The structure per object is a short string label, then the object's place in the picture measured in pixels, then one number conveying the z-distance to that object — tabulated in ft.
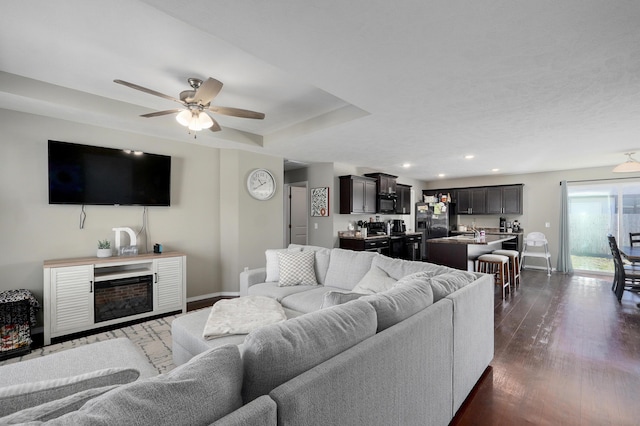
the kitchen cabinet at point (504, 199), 23.79
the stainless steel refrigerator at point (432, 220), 25.11
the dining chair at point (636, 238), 19.03
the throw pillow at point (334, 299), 5.18
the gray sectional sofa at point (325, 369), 2.33
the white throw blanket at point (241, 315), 6.63
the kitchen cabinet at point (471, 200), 25.38
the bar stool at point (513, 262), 17.56
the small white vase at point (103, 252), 11.34
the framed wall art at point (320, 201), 19.71
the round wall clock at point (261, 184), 15.96
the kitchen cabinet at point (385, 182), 21.86
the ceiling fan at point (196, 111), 8.66
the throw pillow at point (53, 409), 2.07
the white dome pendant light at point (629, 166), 16.32
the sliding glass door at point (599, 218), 19.89
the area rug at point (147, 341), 8.51
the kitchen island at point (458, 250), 16.07
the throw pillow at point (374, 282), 8.79
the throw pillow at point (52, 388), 2.43
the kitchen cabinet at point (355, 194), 19.31
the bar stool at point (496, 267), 15.20
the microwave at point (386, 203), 22.02
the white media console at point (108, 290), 9.70
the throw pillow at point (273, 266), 11.33
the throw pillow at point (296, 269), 10.85
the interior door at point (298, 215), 24.08
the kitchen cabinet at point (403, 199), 24.38
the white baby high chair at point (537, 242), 19.62
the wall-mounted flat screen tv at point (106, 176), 10.67
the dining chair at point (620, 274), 13.75
